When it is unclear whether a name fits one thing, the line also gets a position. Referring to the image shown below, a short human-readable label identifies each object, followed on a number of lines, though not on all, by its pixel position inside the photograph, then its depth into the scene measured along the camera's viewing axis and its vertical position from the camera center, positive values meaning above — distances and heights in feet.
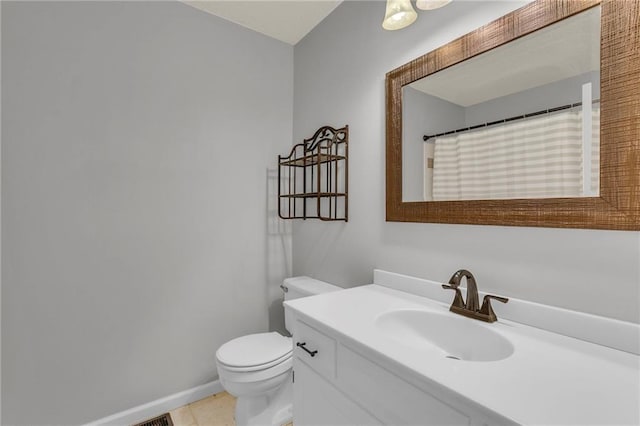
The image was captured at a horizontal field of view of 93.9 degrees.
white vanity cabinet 2.26 -1.66
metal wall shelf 5.68 +0.71
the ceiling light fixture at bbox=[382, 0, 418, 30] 3.83 +2.56
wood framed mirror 2.60 +0.77
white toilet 4.63 -2.60
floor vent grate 5.35 -3.84
